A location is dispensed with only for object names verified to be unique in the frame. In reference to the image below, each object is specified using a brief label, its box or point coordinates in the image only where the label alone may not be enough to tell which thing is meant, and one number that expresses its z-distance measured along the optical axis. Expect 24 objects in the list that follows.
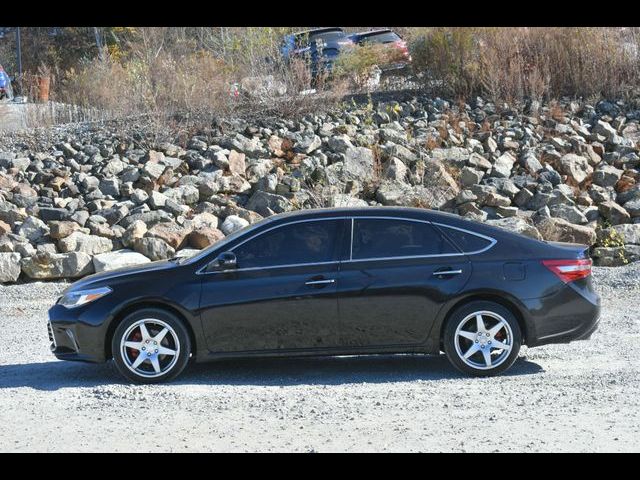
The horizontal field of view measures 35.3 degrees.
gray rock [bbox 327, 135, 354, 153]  19.00
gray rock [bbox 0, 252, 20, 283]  14.36
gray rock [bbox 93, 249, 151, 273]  14.34
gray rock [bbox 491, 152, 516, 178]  18.59
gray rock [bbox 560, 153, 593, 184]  18.53
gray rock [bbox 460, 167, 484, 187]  17.81
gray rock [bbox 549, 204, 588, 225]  16.62
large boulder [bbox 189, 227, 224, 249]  15.10
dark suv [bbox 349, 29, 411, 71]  24.06
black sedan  8.49
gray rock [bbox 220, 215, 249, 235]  15.88
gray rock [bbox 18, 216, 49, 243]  15.57
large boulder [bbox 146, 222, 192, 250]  15.12
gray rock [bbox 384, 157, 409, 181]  17.88
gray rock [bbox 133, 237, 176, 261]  14.84
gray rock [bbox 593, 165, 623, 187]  18.52
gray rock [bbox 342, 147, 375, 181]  17.91
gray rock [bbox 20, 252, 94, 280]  14.39
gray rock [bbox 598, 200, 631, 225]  16.95
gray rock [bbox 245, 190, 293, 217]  16.78
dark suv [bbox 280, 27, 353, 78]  22.86
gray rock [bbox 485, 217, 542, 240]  15.21
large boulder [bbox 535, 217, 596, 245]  15.39
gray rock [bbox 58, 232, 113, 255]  14.98
